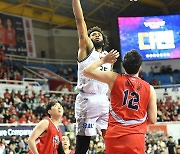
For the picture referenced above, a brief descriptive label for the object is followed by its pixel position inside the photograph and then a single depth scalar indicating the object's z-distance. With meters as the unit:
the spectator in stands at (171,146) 16.73
